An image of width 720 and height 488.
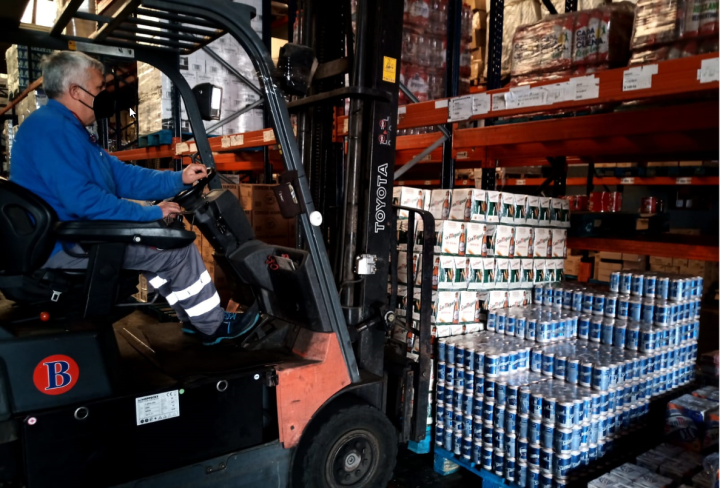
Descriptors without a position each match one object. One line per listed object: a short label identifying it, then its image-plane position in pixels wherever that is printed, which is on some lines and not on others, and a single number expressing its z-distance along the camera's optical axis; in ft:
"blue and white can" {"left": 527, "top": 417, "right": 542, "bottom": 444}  10.72
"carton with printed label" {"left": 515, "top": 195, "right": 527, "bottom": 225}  14.01
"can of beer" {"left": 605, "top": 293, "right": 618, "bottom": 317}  13.33
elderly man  7.57
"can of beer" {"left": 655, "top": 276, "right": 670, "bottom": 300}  12.92
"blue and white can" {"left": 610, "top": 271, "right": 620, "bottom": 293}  13.58
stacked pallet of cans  10.66
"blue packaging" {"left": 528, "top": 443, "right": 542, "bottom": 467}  10.75
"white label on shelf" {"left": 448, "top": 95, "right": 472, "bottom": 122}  11.66
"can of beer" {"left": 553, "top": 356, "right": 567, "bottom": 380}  11.68
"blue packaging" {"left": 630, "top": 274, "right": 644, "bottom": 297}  13.21
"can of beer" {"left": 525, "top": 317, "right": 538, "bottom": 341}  12.75
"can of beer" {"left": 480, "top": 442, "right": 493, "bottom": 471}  11.68
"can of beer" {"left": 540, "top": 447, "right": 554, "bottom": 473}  10.57
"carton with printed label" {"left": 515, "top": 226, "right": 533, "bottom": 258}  14.14
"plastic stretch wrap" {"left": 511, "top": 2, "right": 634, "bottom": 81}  11.31
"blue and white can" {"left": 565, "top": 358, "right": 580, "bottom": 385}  11.43
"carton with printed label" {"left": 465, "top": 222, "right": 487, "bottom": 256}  12.98
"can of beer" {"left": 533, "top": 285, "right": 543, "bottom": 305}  14.73
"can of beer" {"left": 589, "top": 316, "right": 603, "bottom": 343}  13.09
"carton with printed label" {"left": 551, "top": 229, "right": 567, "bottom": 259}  15.17
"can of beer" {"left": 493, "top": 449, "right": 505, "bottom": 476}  11.44
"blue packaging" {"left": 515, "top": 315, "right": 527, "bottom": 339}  12.94
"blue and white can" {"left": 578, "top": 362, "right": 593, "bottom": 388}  11.18
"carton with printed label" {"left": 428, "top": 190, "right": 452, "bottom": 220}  13.34
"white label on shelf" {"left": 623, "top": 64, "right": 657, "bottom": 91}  8.90
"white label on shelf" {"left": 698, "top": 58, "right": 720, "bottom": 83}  8.00
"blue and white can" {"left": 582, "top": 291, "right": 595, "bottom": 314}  13.64
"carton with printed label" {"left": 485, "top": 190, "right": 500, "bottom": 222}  13.28
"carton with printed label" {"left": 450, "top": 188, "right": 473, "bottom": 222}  12.96
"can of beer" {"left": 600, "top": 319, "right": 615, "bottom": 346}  12.88
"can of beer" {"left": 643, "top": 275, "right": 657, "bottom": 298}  13.03
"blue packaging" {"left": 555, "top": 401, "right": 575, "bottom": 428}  10.29
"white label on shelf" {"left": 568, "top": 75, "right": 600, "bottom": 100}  9.60
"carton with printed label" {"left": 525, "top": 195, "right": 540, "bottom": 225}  14.30
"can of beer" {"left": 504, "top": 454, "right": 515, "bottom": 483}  11.23
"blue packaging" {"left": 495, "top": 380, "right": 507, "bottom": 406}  11.35
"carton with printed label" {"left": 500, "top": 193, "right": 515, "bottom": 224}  13.61
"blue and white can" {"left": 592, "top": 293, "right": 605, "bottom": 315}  13.41
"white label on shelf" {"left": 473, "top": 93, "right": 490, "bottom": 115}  11.36
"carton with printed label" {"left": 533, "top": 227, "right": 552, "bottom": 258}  14.60
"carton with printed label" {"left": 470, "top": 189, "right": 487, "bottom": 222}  12.96
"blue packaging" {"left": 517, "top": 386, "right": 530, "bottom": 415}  10.96
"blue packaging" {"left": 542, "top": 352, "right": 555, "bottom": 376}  11.88
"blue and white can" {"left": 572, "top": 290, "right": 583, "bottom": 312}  13.82
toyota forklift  7.13
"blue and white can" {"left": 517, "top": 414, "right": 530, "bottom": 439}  10.96
